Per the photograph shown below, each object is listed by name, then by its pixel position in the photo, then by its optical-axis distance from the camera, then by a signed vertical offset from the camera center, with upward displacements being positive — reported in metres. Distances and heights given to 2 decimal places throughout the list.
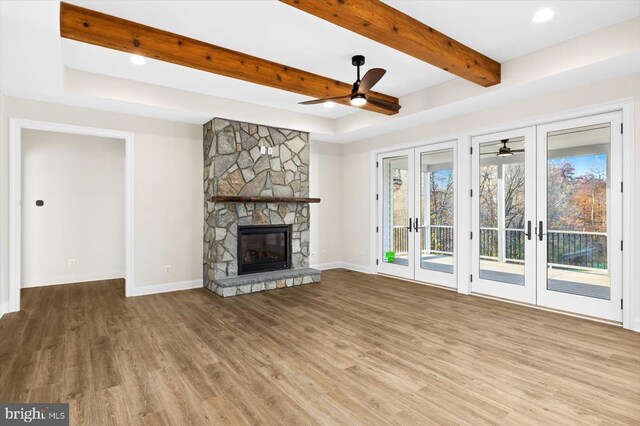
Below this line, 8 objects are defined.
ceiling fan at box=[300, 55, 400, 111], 3.73 +1.45
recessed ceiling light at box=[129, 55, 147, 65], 3.97 +1.80
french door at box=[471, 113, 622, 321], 4.00 -0.03
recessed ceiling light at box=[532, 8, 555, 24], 3.13 +1.82
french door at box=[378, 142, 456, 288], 5.75 +0.00
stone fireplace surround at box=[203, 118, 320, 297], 5.52 +0.35
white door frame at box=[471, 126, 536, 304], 4.58 -0.18
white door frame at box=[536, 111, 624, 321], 3.87 -0.28
